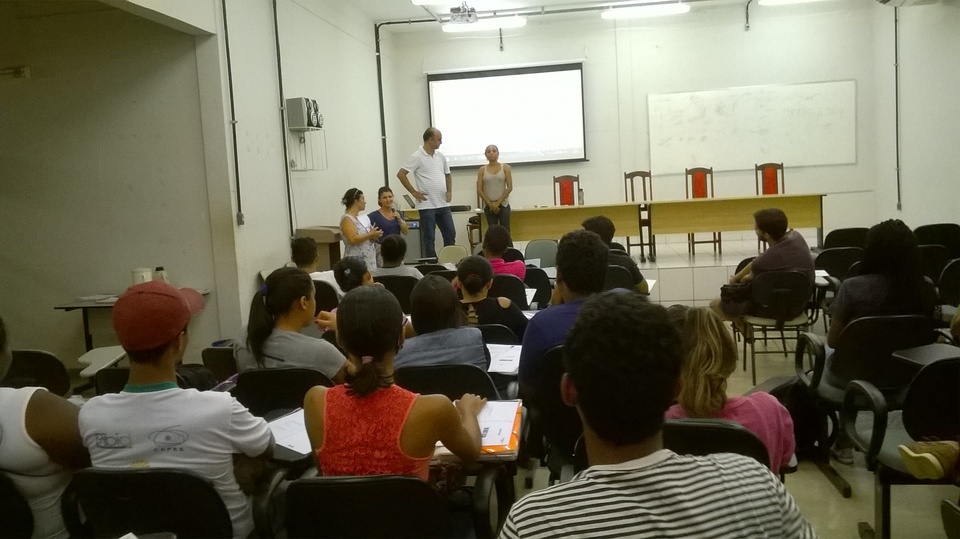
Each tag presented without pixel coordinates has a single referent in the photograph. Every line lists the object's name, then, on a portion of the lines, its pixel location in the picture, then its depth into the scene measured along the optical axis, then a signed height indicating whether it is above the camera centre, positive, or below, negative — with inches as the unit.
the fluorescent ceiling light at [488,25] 339.0 +85.1
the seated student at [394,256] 181.5 -11.8
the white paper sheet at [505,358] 104.3 -23.5
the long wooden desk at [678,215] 315.9 -9.4
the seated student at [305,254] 166.4 -9.1
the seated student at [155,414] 68.2 -18.2
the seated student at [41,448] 68.0 -21.0
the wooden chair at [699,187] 349.7 +2.6
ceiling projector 327.0 +86.8
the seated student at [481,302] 129.6 -17.6
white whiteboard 381.7 +33.4
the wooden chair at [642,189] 337.3 +3.8
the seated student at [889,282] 122.8 -17.4
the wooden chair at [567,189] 363.9 +5.2
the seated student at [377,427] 66.7 -20.3
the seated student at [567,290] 99.0 -13.6
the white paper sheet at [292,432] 79.1 -25.0
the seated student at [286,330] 101.9 -16.4
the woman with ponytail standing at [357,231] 237.6 -6.8
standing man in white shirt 311.7 +10.5
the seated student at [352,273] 156.8 -13.4
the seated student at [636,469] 37.2 -14.9
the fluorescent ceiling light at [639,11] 333.7 +85.4
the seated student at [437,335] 98.3 -17.8
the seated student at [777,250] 176.1 -15.5
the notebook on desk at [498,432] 73.9 -24.6
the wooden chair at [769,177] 350.3 +5.2
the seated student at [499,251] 176.9 -12.0
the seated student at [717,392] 70.9 -19.7
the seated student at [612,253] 179.8 -15.6
